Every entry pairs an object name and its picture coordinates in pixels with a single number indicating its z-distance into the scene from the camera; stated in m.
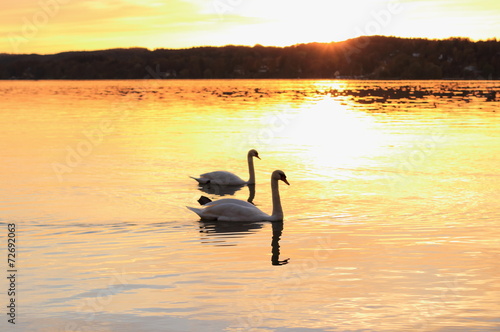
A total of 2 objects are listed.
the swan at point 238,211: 16.66
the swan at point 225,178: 22.19
